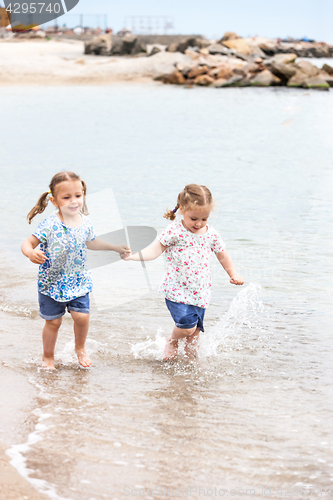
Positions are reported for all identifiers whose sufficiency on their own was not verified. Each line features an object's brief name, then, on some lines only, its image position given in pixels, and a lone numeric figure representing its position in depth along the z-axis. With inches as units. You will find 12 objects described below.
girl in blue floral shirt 144.0
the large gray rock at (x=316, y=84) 1699.1
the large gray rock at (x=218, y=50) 1983.3
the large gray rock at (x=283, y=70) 1705.2
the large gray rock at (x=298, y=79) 1701.5
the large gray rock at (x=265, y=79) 1750.7
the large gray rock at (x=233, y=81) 1743.4
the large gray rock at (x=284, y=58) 1902.3
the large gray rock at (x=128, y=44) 2156.7
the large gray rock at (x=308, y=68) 1738.4
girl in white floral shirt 153.6
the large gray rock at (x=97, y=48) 2111.2
